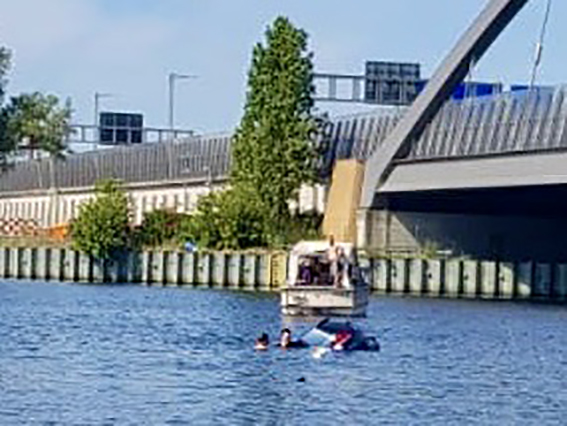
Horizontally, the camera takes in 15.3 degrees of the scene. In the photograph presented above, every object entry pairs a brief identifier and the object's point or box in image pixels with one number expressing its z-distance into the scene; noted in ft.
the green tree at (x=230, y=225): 411.54
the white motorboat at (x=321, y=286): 261.85
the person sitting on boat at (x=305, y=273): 265.54
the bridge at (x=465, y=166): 359.46
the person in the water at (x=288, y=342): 213.25
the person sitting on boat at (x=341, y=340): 210.79
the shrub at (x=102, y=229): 427.74
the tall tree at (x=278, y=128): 421.59
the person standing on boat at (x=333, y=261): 263.90
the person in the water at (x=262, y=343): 213.87
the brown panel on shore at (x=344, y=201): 410.31
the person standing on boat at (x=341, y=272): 262.96
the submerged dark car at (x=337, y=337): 212.25
